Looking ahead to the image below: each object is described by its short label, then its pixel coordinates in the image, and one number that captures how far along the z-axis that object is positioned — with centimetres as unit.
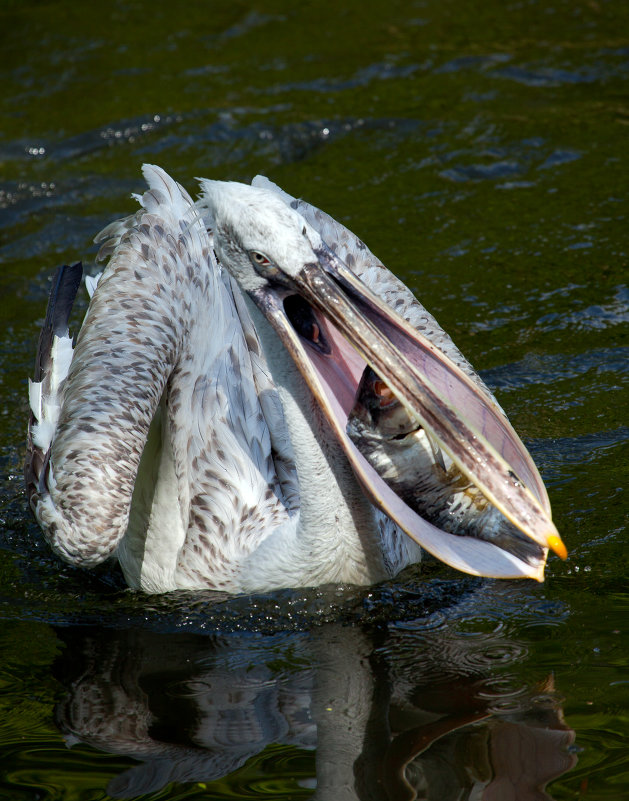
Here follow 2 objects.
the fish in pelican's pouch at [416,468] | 764
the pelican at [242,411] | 716
